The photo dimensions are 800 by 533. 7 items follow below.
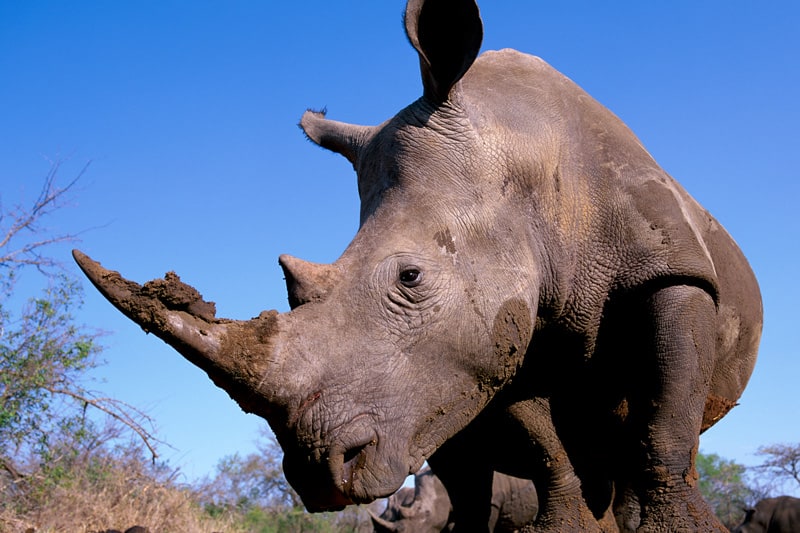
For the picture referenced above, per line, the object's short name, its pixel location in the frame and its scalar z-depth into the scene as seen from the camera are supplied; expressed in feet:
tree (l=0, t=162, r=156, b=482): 33.88
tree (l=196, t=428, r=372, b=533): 48.53
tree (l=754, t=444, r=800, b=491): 93.09
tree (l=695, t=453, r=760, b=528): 88.69
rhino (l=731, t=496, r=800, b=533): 55.98
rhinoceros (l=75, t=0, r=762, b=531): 11.25
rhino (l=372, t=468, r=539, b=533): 51.85
